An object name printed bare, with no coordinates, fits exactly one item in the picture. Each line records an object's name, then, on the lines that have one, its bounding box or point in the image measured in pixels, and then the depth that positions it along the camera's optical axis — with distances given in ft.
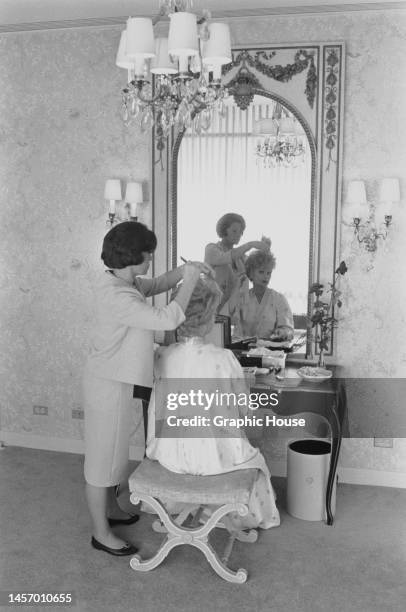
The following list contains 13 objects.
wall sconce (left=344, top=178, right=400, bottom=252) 12.73
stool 9.42
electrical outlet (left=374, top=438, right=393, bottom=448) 13.60
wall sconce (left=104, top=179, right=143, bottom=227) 13.73
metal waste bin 11.91
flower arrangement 12.88
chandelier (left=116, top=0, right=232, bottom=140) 8.67
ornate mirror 12.90
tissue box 12.79
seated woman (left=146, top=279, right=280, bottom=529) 9.73
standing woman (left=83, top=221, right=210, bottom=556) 9.78
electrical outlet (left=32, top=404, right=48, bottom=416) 15.53
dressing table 11.61
